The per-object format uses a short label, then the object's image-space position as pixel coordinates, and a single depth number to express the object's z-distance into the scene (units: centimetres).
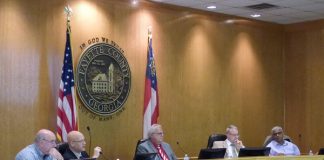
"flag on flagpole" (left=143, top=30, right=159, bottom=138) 977
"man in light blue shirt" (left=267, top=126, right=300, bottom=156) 932
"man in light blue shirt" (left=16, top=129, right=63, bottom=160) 592
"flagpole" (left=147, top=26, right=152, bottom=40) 999
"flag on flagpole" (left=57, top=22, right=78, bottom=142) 840
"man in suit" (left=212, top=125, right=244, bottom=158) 877
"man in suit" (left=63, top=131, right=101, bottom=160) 685
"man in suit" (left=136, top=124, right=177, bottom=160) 750
